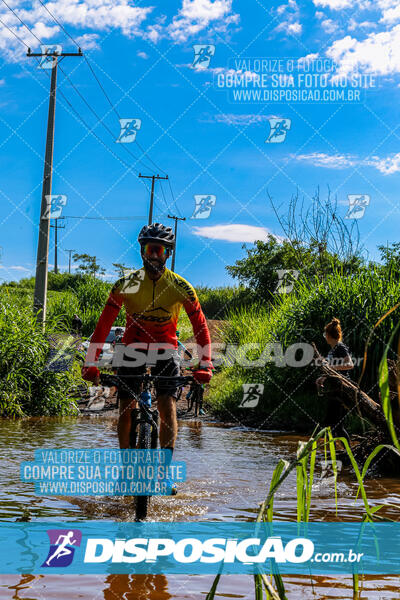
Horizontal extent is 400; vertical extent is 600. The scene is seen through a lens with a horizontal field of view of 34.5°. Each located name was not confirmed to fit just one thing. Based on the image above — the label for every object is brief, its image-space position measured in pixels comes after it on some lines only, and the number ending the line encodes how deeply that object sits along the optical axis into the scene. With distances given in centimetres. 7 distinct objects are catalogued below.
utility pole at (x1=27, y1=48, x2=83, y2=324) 1864
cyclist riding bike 523
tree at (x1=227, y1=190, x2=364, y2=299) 1873
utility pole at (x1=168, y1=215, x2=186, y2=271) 5625
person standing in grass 820
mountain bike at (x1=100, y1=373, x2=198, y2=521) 479
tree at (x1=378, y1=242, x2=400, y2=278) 1343
